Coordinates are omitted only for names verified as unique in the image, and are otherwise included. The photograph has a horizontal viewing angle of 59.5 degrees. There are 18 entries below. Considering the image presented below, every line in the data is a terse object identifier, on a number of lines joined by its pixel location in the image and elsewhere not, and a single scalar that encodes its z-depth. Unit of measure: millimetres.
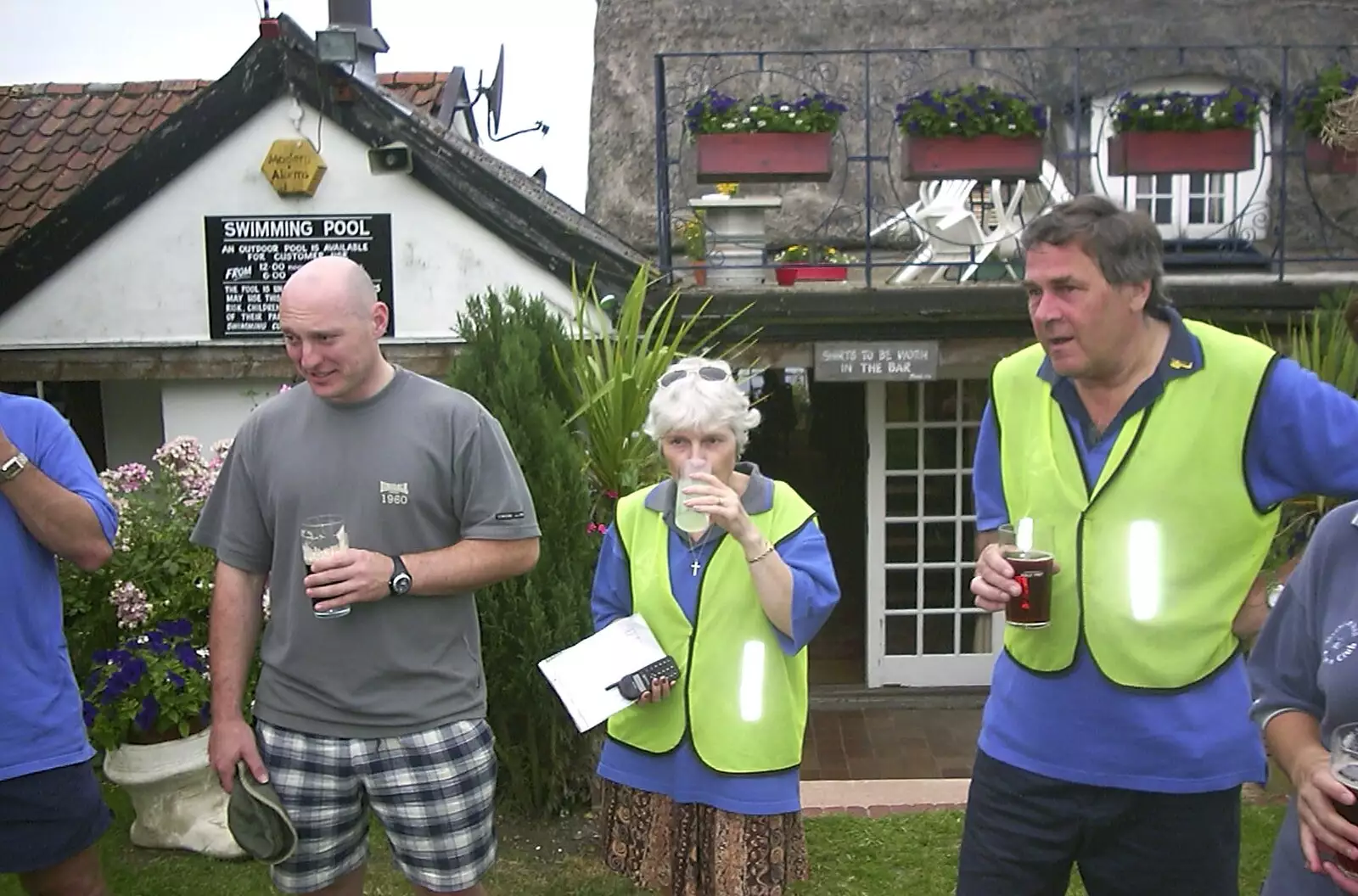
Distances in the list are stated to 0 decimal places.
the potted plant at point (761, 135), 6094
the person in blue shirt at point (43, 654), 2484
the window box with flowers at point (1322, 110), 6137
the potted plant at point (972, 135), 5992
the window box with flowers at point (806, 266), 6609
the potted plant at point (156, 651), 3877
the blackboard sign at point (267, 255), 5867
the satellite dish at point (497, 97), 10344
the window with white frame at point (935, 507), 7566
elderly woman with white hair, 2572
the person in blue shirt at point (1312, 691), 1638
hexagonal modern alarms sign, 5789
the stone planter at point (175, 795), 4031
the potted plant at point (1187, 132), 6000
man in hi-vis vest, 2188
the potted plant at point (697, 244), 6621
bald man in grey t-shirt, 2547
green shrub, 4293
